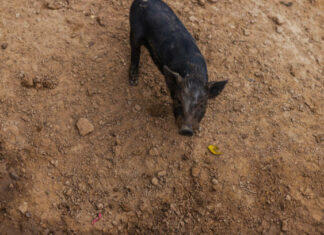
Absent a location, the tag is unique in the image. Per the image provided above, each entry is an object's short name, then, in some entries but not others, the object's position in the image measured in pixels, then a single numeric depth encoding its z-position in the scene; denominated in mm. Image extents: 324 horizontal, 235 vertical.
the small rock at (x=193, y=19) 5614
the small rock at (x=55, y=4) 5520
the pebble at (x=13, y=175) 4012
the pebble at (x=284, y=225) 3962
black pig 3648
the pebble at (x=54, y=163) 4203
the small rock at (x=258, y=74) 5164
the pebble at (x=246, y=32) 5602
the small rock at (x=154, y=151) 4348
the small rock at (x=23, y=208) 3863
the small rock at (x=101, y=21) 5500
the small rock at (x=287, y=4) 6223
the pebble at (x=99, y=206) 4023
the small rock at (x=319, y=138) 4613
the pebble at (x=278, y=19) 5866
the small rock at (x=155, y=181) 4152
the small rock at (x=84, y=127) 4419
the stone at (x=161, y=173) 4203
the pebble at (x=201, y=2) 5840
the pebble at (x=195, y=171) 4203
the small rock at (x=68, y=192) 4062
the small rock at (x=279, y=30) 5766
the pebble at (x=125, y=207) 4016
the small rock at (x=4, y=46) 4949
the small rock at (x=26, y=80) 4676
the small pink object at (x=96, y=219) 3963
